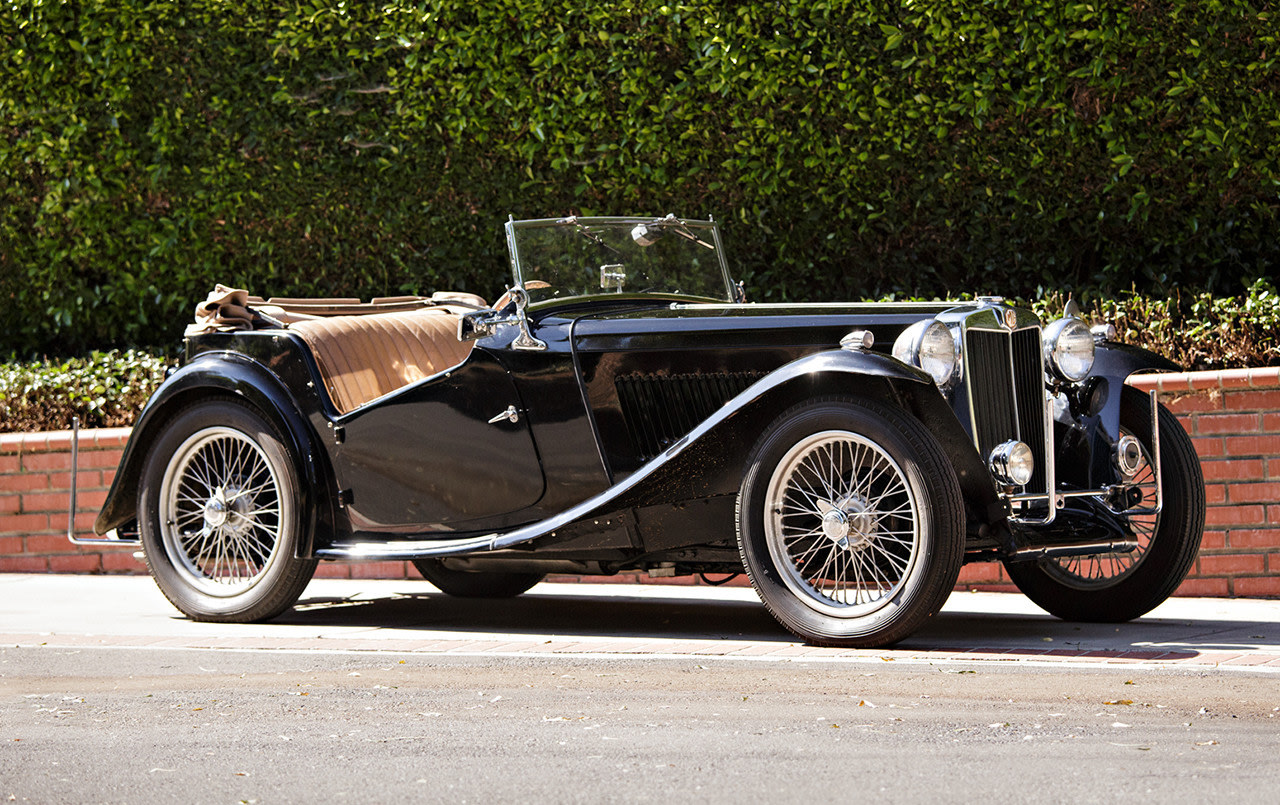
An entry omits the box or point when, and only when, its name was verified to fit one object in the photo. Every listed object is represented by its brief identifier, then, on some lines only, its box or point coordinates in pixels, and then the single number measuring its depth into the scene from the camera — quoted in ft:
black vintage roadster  32.04
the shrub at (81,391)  56.65
